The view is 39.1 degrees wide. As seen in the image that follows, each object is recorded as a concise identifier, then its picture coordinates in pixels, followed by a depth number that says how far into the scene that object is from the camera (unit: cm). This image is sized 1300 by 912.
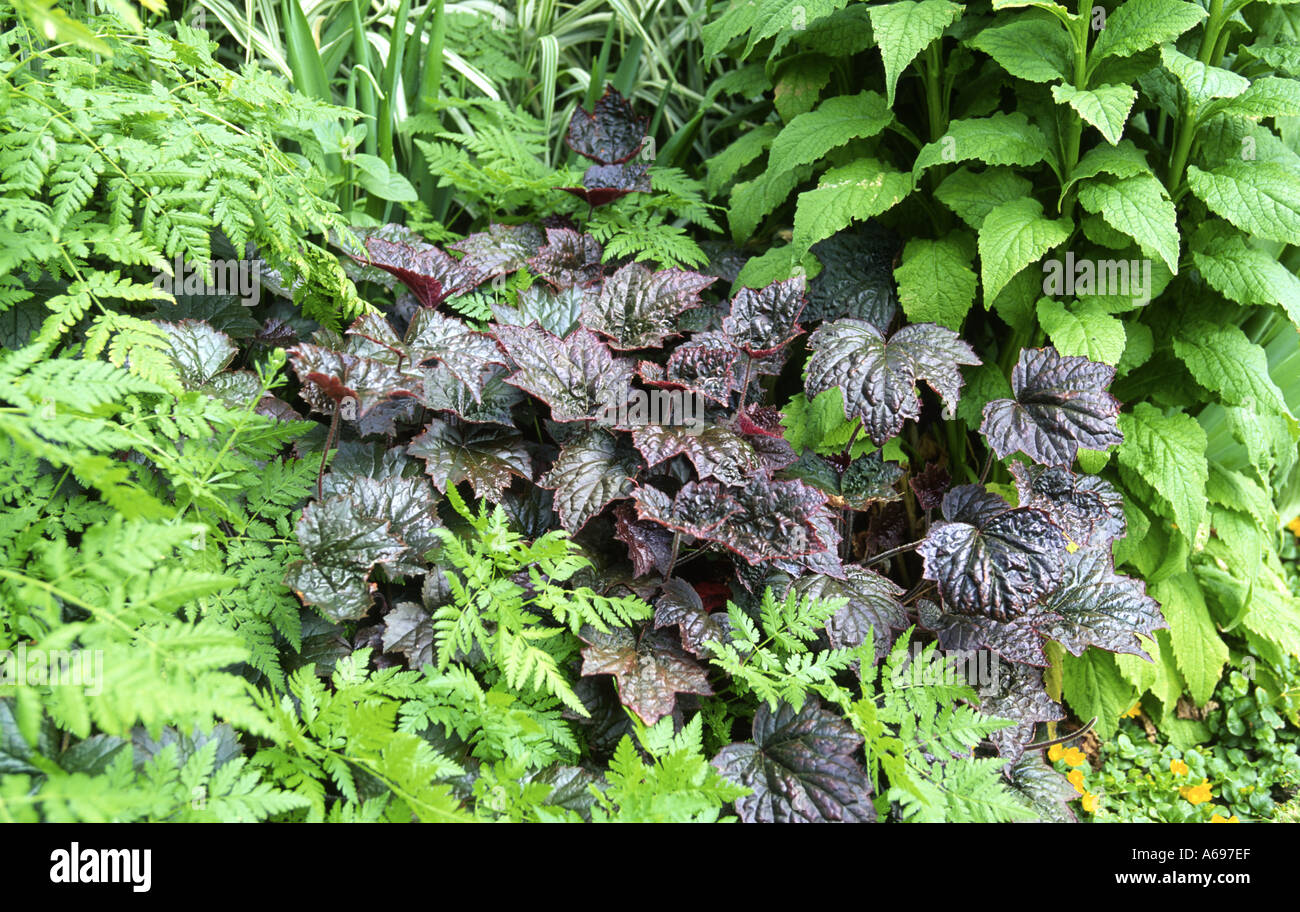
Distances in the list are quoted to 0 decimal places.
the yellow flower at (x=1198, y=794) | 125
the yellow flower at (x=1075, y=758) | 124
